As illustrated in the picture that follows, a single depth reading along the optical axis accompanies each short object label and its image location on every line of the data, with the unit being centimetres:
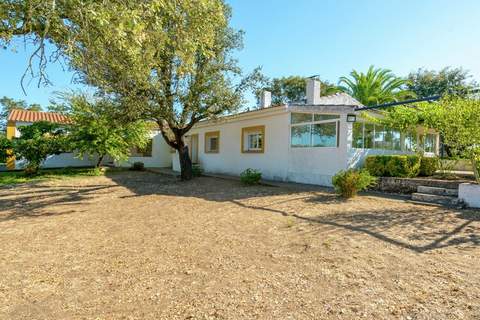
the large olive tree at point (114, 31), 464
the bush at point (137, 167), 2234
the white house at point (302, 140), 1179
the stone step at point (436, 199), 824
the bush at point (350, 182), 911
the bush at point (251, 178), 1277
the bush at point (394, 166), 1087
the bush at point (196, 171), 1614
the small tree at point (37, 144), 1808
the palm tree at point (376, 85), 2716
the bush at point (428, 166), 1197
